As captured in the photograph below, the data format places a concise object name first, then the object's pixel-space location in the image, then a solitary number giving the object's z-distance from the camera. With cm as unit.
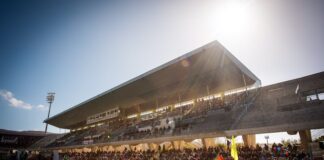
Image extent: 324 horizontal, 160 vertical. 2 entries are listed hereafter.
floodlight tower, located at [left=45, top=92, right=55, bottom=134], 7269
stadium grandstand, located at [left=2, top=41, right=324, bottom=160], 1428
